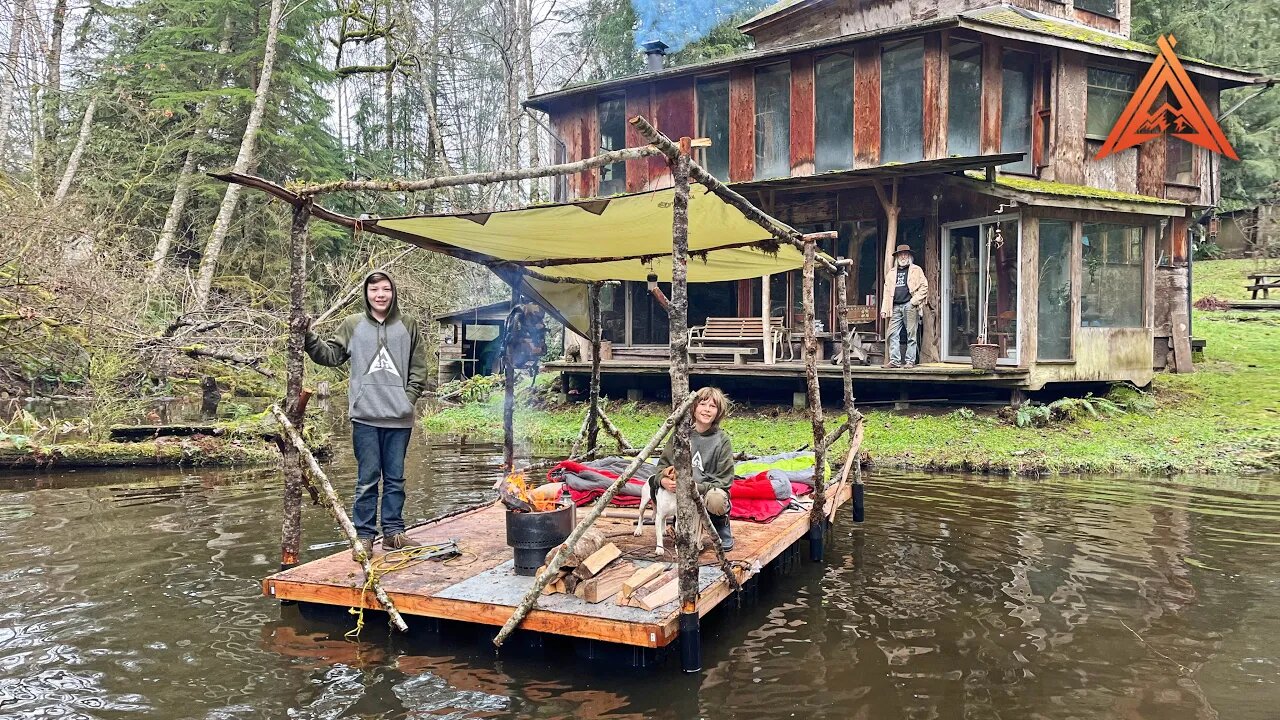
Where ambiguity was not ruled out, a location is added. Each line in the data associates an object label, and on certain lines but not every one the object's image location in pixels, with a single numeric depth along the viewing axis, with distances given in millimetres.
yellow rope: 5125
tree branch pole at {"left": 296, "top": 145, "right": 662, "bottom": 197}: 4637
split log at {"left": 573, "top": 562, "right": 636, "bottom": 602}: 4902
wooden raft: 4605
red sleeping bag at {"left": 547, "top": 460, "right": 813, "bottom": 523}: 7171
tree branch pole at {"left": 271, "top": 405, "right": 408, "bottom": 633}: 5008
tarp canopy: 6082
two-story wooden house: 14188
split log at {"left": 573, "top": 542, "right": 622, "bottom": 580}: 5012
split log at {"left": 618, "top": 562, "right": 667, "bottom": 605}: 4886
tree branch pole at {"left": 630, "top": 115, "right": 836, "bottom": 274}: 4320
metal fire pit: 5305
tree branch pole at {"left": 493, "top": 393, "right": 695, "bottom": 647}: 4598
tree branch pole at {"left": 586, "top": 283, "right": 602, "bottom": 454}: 9555
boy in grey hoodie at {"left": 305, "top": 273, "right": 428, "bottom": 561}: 5785
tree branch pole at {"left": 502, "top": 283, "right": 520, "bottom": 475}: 8820
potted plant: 13234
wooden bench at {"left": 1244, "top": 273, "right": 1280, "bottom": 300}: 23969
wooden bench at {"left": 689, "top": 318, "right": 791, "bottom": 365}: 15953
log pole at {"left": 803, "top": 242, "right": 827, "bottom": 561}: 7074
